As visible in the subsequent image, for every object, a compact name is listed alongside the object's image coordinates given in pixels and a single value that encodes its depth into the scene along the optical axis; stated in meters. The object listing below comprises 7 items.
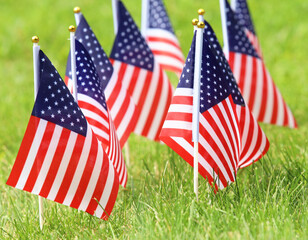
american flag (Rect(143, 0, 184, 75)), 11.93
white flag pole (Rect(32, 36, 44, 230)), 7.46
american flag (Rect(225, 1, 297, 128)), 10.22
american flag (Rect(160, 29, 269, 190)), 7.91
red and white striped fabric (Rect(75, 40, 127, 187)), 8.48
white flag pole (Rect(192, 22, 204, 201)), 7.59
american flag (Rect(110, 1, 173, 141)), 10.49
